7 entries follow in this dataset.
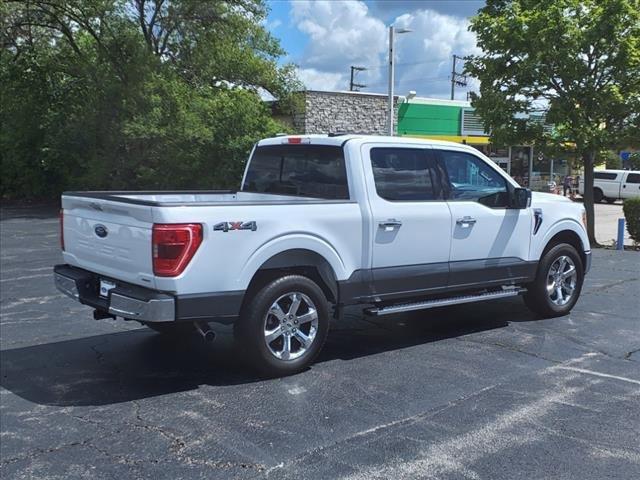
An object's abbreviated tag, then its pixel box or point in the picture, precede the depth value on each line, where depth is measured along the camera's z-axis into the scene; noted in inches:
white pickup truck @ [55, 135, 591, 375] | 185.0
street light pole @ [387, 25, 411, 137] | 868.9
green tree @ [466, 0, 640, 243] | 509.4
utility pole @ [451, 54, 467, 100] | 2511.8
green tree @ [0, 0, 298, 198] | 818.2
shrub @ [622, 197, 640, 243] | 573.6
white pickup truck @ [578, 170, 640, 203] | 1332.4
